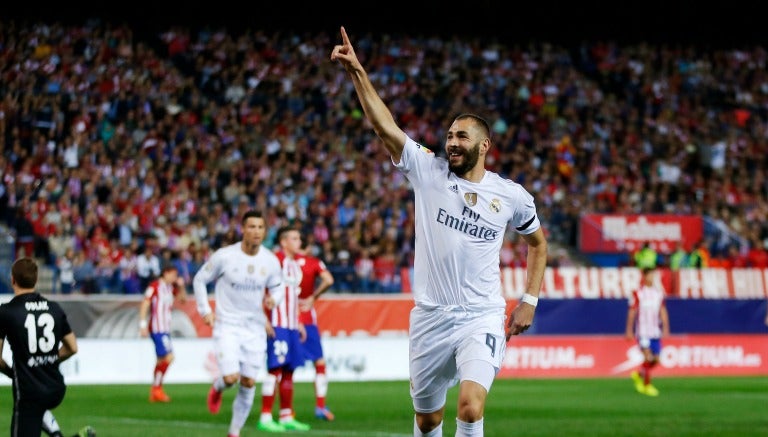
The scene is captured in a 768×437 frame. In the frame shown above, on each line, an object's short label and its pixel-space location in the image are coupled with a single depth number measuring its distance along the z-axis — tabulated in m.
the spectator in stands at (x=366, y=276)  27.80
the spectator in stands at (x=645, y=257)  31.33
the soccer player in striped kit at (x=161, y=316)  20.44
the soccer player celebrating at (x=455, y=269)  8.65
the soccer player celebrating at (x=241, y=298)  13.83
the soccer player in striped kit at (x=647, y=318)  23.09
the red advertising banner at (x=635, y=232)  33.78
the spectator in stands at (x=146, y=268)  25.38
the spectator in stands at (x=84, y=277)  24.83
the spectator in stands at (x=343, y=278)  27.47
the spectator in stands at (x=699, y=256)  31.91
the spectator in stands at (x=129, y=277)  25.22
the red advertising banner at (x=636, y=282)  30.39
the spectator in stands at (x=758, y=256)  33.12
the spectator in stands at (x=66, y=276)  24.80
